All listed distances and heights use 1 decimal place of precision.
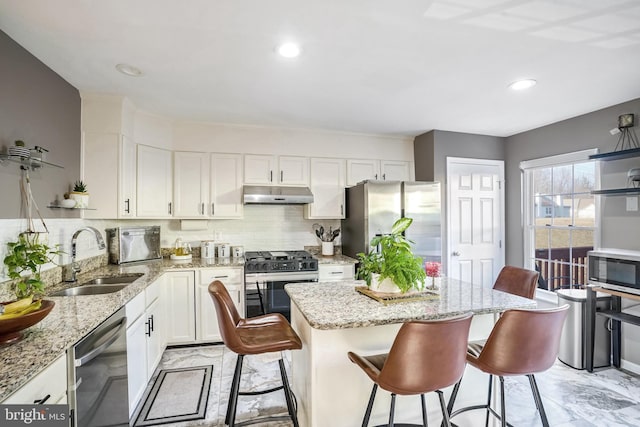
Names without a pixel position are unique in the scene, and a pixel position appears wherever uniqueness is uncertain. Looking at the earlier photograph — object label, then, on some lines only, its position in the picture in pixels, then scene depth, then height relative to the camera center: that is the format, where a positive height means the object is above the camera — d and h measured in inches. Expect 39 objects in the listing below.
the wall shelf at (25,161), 74.8 +14.2
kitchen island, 64.2 -27.8
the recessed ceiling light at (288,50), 81.8 +44.3
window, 137.9 +0.3
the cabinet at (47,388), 42.8 -24.8
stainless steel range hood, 144.3 +10.6
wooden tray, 72.8 -18.6
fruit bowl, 51.4 -17.7
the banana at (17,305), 56.2 -15.8
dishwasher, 56.2 -32.1
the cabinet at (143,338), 85.0 -37.2
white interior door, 163.5 -0.7
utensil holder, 165.3 -15.8
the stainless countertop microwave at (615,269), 103.4 -17.6
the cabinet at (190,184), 144.6 +15.4
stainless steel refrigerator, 145.2 +2.7
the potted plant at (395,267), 73.9 -11.6
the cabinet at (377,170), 166.1 +25.3
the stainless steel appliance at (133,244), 131.5 -11.2
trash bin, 115.6 -43.3
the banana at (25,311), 53.5 -16.6
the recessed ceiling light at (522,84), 103.4 +44.2
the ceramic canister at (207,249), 150.6 -14.8
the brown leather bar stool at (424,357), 52.6 -23.5
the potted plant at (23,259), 62.2 -9.3
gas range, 136.0 -19.7
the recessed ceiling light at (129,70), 94.0 +44.7
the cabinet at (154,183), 131.5 +15.0
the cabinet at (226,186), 149.5 +15.0
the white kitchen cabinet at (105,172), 115.3 +16.9
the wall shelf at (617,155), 109.0 +22.5
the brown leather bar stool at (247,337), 69.2 -28.0
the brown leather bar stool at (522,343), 60.6 -24.3
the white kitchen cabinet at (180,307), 129.2 -36.6
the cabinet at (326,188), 161.0 +14.9
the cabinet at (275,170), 153.6 +23.4
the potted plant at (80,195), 103.5 +7.6
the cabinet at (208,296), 133.0 -33.0
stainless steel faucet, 95.0 -9.9
